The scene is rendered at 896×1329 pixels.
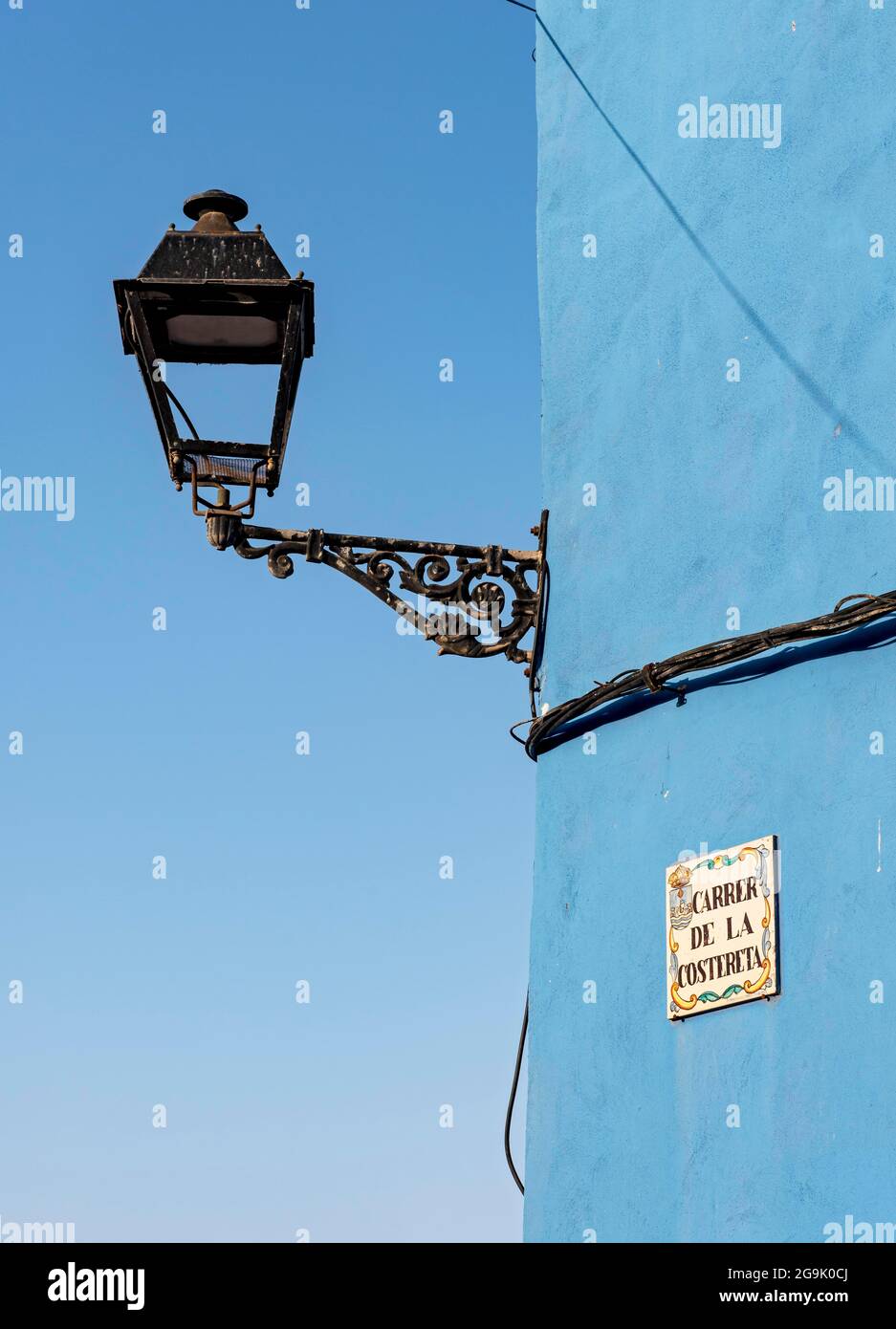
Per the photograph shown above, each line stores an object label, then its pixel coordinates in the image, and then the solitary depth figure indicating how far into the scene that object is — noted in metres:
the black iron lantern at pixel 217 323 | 5.27
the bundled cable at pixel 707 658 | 4.30
